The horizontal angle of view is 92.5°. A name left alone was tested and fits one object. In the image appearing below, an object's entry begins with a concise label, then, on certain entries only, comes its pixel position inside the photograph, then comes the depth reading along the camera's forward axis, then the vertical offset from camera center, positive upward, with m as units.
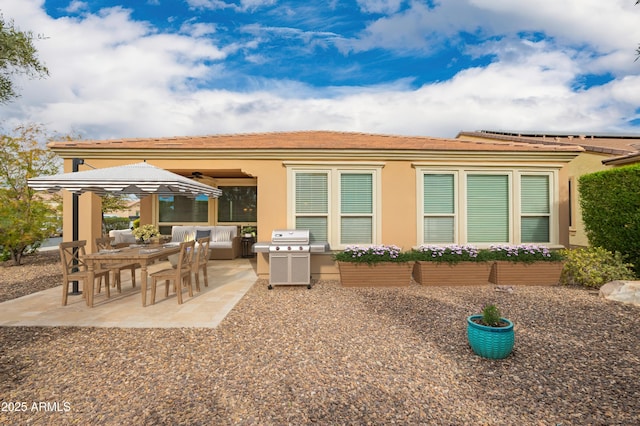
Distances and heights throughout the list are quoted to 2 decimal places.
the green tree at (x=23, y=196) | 9.23 +0.56
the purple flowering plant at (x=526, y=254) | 6.65 -0.91
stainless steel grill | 6.31 -1.06
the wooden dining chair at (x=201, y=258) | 5.95 -0.93
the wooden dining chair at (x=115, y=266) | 5.54 -0.96
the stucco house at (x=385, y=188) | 7.23 +0.59
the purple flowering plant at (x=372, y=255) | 6.49 -0.90
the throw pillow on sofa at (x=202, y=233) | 10.77 -0.70
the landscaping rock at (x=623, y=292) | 5.18 -1.38
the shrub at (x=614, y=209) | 6.08 +0.06
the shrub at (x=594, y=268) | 6.13 -1.15
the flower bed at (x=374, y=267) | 6.50 -1.16
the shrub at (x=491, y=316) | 3.31 -1.13
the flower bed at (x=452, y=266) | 6.62 -1.17
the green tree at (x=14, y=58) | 5.47 +2.98
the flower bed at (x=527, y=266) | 6.65 -1.17
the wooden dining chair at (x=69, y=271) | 4.98 -0.98
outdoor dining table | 4.97 -0.76
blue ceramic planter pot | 3.20 -1.35
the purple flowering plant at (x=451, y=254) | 6.62 -0.91
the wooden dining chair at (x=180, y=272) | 5.15 -1.02
